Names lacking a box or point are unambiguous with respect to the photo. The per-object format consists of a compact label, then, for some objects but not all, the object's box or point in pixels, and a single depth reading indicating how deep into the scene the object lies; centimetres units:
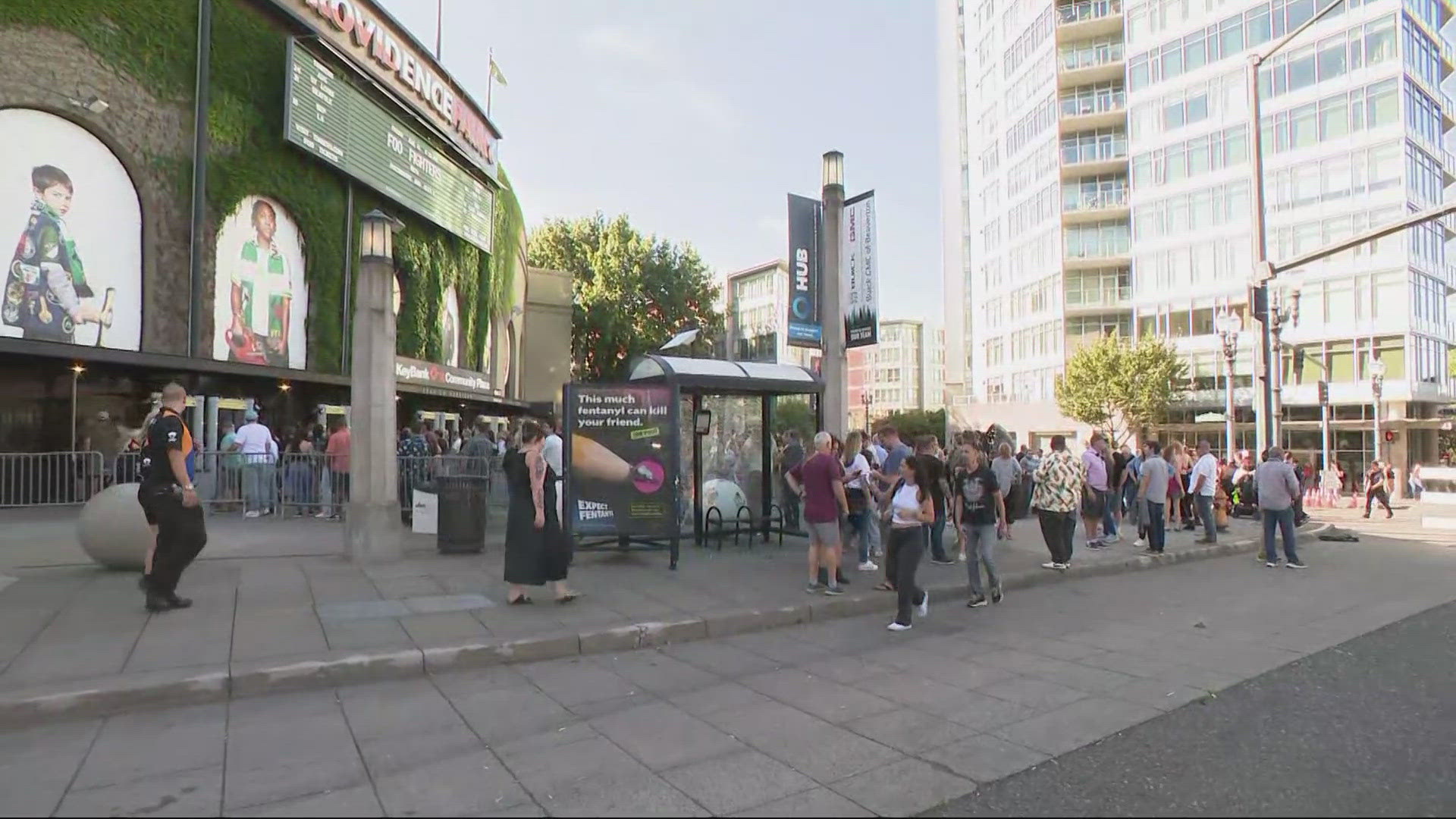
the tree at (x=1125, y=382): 3800
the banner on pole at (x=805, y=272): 1321
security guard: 678
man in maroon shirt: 836
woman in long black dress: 745
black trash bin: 1040
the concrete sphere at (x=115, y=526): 835
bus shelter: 1108
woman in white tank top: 741
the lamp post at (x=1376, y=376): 2992
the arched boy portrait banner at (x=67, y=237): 1446
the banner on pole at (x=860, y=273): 1297
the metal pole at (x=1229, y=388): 2316
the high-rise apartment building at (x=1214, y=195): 3512
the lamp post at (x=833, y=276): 1294
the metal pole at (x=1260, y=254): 1534
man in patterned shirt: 1051
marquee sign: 2044
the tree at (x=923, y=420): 6857
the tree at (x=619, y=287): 4600
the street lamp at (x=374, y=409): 966
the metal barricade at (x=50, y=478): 1409
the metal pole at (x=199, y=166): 1728
